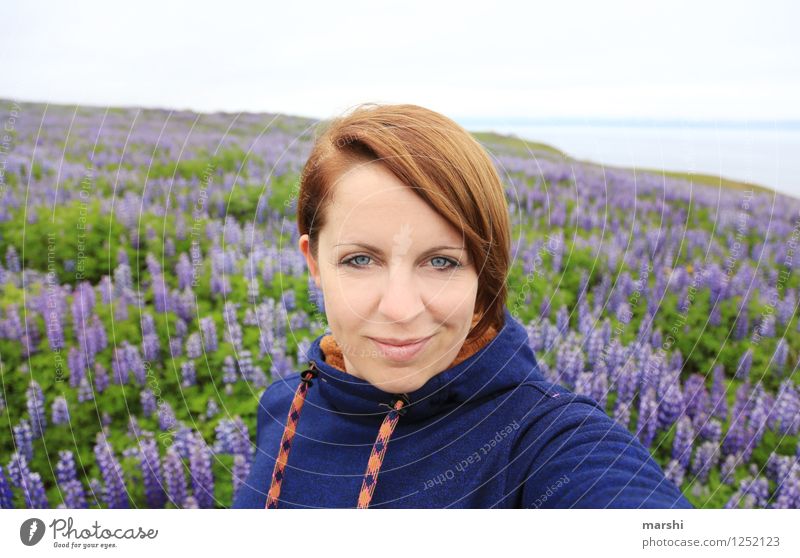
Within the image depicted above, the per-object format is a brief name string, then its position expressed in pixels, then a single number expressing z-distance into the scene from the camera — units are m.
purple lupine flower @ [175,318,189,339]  1.83
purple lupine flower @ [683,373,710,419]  1.62
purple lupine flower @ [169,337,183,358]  1.80
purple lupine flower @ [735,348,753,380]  1.66
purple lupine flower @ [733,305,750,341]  1.73
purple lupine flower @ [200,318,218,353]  1.81
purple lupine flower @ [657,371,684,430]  1.62
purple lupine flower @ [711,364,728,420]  1.62
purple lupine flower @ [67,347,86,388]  1.72
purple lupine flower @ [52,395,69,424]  1.68
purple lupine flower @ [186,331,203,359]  1.79
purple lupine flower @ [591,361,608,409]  1.63
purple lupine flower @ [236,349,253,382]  1.77
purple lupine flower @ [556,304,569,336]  1.74
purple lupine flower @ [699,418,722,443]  1.60
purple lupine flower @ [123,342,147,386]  1.76
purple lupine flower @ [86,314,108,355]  1.76
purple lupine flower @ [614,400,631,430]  1.62
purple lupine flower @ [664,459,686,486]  1.57
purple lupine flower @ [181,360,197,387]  1.76
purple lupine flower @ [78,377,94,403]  1.71
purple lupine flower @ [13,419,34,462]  1.64
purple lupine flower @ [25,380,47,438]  1.67
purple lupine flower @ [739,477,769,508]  1.53
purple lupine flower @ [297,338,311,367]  1.79
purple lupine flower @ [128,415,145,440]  1.69
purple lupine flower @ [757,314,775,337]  1.72
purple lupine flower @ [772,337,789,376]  1.67
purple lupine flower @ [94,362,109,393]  1.73
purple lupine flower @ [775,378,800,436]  1.62
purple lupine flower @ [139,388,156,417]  1.73
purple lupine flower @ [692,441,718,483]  1.58
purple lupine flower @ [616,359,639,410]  1.66
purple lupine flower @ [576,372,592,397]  1.63
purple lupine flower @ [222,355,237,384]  1.76
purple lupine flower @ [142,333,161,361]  1.78
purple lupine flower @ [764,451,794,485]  1.54
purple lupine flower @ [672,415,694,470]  1.59
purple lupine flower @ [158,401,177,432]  1.71
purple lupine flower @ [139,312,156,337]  1.79
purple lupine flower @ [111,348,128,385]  1.74
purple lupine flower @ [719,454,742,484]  1.56
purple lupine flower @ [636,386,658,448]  1.60
